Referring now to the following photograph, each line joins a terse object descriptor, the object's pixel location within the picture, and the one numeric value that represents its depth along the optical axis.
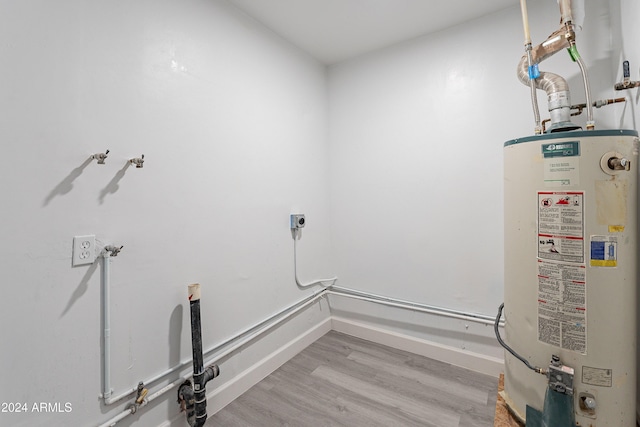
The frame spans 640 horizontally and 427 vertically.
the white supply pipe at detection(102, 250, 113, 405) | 1.21
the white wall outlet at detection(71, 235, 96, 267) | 1.15
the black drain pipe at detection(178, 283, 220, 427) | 1.42
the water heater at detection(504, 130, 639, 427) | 1.06
